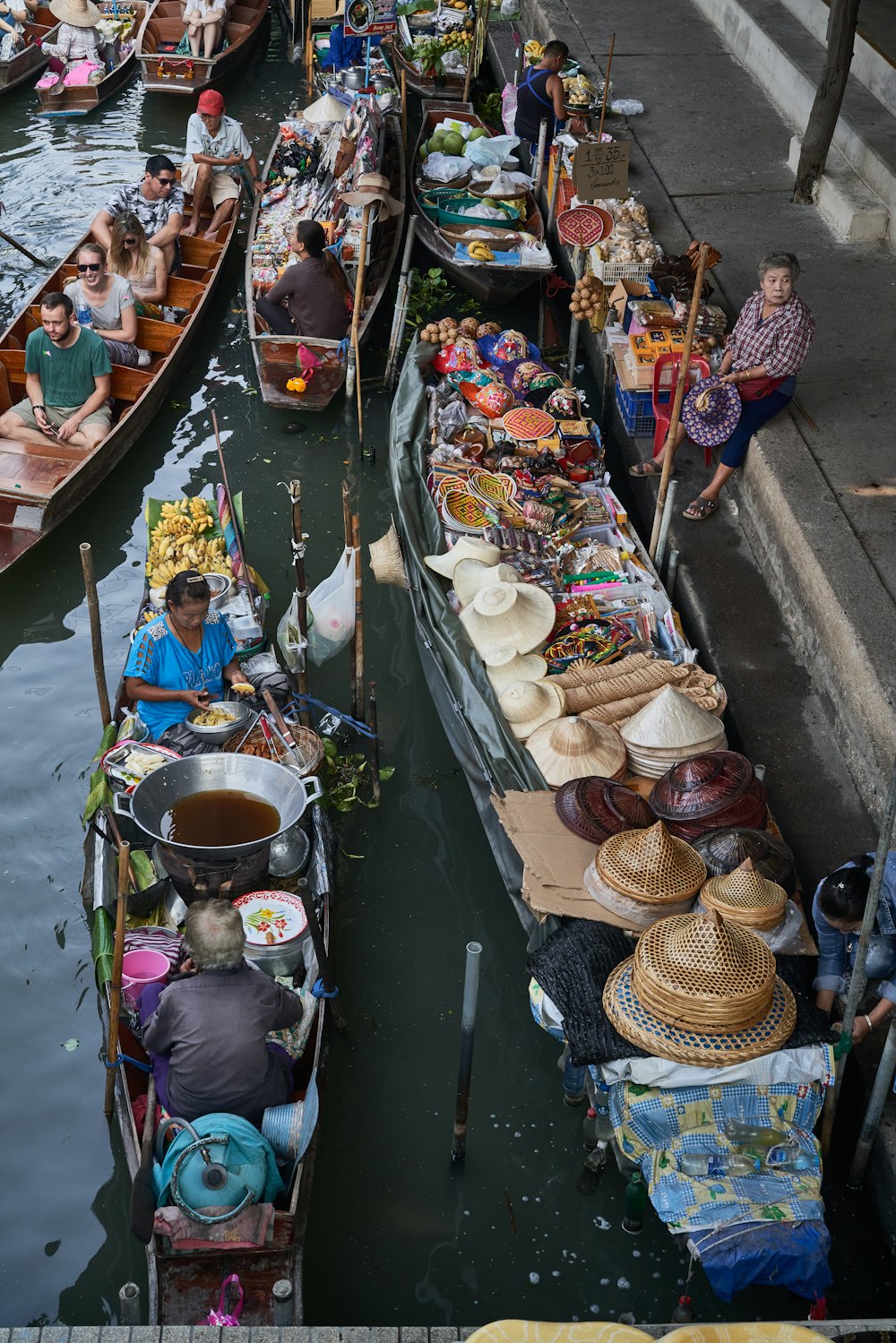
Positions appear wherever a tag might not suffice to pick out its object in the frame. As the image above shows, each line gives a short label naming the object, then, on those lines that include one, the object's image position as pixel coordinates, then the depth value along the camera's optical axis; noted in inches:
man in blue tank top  407.2
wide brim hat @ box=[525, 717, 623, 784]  205.5
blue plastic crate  304.8
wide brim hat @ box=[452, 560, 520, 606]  246.4
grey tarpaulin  215.9
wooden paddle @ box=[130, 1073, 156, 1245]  145.0
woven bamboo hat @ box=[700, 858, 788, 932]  175.5
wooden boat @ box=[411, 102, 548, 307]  374.6
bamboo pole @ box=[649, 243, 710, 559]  238.7
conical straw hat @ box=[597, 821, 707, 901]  178.4
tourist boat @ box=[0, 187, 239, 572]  278.4
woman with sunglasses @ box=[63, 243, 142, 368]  321.1
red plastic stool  289.9
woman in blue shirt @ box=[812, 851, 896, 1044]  171.5
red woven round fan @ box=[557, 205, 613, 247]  303.1
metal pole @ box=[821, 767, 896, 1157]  154.5
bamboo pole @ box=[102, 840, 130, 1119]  163.6
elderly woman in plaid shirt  248.2
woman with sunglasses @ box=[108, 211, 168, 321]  346.0
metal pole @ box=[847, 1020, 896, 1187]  161.2
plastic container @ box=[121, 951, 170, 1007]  180.4
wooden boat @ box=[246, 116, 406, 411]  331.3
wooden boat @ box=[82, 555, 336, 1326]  146.8
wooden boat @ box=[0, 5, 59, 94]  532.4
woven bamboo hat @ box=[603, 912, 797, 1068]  159.6
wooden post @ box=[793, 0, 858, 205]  324.8
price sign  289.7
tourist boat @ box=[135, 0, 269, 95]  524.7
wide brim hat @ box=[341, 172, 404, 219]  344.5
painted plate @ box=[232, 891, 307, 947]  187.8
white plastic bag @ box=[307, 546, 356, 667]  235.3
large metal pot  198.1
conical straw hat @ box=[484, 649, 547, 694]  230.5
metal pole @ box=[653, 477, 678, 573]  249.0
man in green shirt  294.4
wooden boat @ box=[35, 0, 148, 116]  526.0
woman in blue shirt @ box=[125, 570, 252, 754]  217.9
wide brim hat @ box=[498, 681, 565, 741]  219.8
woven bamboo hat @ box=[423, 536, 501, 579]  255.8
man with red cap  396.5
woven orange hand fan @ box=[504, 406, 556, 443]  295.4
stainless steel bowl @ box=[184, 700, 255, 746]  219.0
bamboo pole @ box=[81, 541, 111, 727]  211.0
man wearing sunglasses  366.6
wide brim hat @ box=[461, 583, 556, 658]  234.5
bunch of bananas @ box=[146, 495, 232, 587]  259.4
